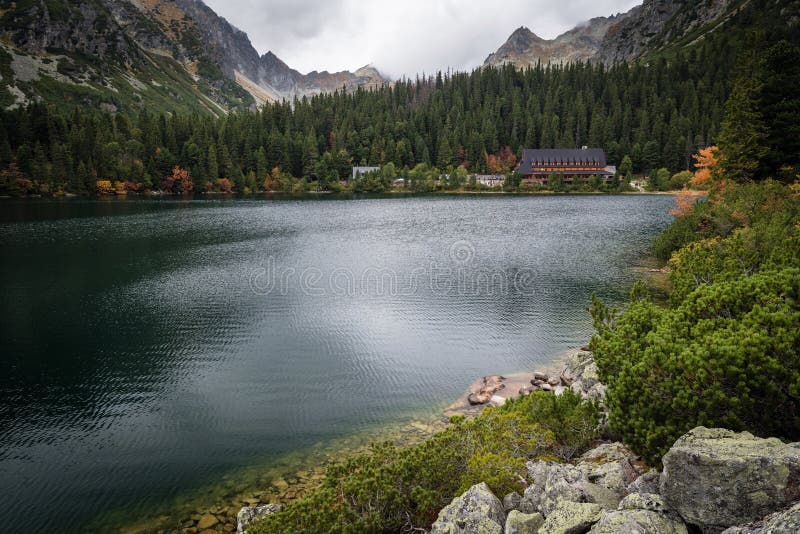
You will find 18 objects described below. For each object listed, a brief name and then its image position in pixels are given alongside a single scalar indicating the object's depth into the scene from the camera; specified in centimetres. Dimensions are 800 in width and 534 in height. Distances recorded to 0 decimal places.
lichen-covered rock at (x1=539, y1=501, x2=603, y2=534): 727
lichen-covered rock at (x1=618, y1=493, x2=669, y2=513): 700
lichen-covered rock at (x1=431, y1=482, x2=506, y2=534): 823
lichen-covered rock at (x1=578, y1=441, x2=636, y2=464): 1041
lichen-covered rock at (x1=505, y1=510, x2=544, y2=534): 785
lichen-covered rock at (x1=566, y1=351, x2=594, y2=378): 1912
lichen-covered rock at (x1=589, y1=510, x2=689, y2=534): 655
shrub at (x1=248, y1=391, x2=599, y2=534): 959
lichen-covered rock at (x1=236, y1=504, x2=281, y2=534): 1119
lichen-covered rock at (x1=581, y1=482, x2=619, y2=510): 806
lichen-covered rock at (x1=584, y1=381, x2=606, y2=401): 1375
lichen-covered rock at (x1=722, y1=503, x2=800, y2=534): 523
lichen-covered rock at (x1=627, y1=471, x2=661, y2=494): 783
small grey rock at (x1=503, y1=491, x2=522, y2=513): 912
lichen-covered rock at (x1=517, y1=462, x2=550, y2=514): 881
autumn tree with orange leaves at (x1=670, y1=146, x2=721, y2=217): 4659
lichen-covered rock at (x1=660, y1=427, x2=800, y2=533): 616
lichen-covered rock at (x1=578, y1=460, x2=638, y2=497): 866
